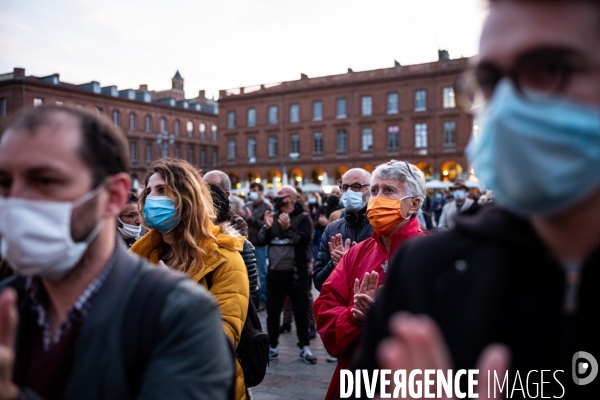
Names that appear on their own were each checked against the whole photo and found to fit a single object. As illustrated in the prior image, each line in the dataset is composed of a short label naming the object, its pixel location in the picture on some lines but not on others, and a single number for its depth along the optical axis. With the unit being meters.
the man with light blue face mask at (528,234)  1.16
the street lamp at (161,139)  30.26
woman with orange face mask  2.97
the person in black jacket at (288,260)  6.82
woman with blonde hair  3.04
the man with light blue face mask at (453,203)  11.43
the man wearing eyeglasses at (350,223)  5.36
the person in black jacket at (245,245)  4.20
